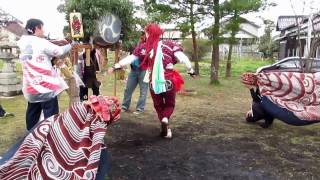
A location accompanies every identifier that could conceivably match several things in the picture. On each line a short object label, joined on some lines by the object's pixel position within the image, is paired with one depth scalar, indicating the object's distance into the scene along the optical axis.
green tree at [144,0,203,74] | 8.85
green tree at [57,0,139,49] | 11.75
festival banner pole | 4.61
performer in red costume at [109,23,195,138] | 3.87
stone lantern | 6.85
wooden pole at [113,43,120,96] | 5.36
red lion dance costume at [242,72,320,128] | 3.94
